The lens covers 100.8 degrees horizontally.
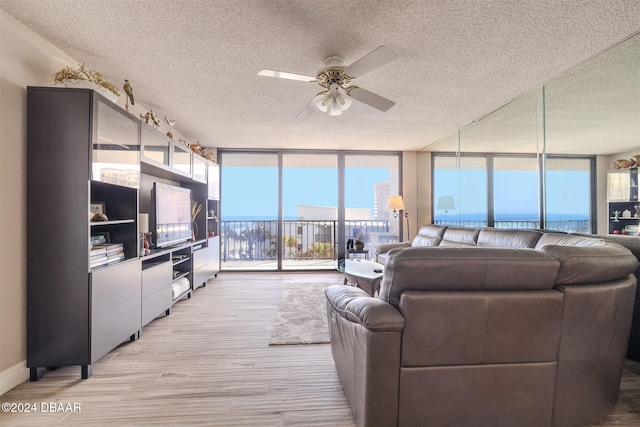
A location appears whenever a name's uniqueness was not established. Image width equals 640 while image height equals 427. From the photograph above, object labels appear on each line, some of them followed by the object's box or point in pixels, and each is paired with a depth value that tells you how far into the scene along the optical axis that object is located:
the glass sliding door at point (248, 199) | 5.21
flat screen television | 2.96
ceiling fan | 1.82
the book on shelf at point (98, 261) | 1.87
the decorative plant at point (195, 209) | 4.16
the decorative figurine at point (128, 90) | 2.23
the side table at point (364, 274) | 2.93
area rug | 2.40
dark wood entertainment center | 1.78
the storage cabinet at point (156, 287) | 2.51
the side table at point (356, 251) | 4.79
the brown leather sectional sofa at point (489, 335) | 1.18
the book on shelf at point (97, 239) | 1.99
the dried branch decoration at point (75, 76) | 1.84
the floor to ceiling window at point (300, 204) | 5.22
